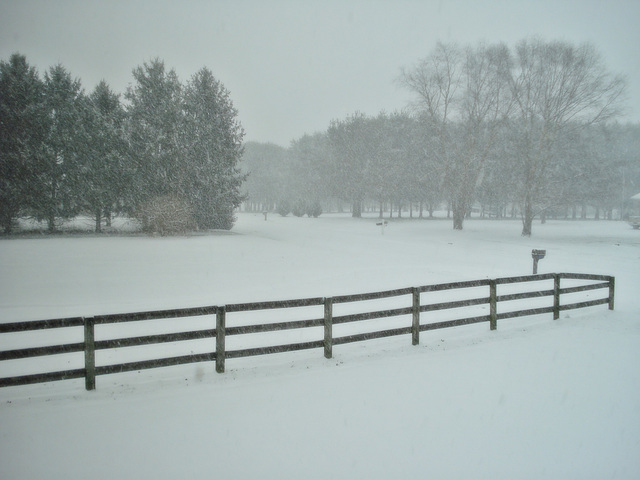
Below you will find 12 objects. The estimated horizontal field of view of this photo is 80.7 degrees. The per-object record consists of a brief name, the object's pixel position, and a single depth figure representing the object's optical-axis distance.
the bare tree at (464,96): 35.59
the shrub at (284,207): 65.25
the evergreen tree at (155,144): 30.31
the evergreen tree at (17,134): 27.78
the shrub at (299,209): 62.47
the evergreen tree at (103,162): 30.41
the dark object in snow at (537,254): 15.40
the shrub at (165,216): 26.47
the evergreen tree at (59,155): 28.94
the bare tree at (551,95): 30.84
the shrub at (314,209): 62.22
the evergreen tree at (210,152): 31.19
